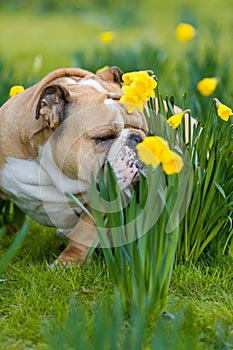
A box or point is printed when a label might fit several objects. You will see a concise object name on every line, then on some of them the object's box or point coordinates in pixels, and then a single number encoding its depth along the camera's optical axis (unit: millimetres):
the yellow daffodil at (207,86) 5519
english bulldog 4357
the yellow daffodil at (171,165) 3241
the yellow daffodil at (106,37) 6962
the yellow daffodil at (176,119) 3813
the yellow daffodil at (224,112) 3963
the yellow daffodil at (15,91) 5128
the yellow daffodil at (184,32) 7140
